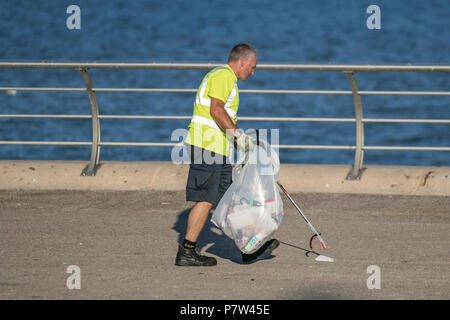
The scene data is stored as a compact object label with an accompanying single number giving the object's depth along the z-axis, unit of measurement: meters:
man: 13.37
